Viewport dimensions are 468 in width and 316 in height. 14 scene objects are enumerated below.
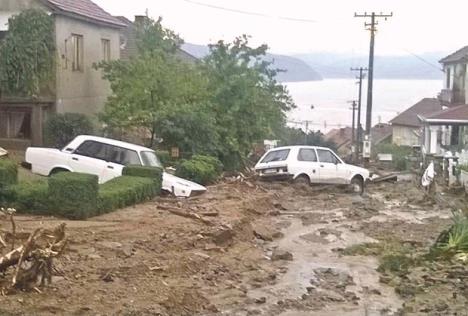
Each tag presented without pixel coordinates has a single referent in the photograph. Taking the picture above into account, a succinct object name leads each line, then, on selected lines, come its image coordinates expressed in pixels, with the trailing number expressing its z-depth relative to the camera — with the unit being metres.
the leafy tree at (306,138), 66.62
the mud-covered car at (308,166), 28.59
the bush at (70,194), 16.22
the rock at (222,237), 15.50
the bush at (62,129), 29.47
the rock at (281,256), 15.06
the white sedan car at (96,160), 21.80
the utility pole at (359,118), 56.06
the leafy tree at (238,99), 33.91
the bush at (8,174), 16.94
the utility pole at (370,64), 45.84
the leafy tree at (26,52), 28.50
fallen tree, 9.81
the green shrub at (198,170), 26.39
